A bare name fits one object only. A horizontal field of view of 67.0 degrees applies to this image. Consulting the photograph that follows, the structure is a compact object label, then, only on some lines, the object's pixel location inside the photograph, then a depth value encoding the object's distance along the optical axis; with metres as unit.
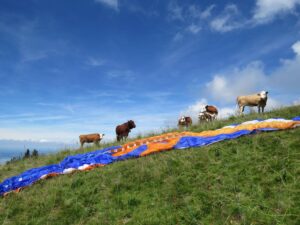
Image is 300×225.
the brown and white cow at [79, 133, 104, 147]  22.48
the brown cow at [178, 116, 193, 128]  21.88
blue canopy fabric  9.42
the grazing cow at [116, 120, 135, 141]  21.16
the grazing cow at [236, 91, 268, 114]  16.00
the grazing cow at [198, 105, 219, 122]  19.92
